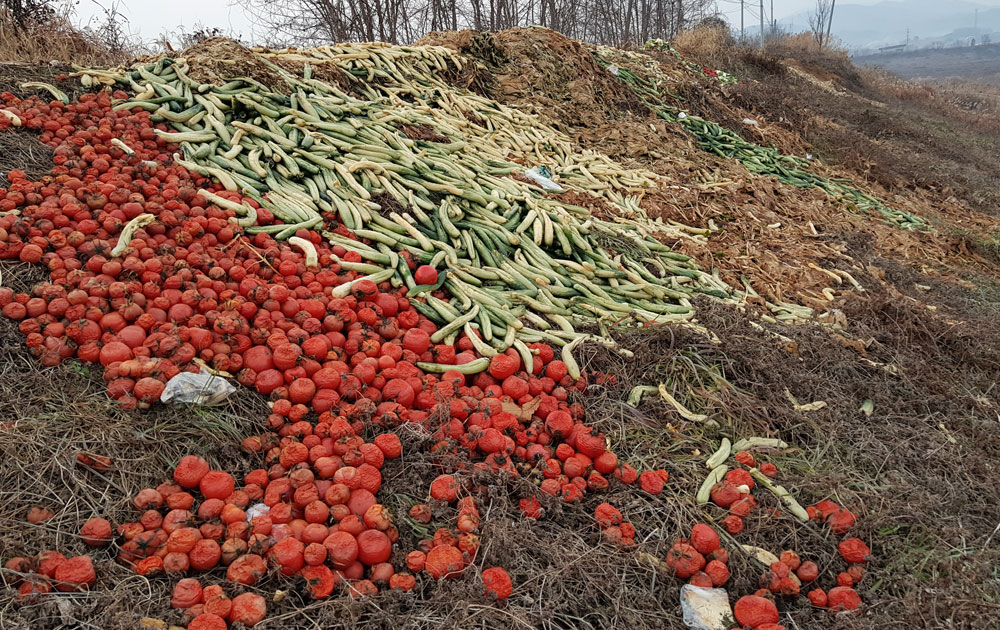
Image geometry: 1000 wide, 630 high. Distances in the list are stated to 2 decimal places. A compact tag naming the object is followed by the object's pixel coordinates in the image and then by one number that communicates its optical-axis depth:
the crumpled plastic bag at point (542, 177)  6.22
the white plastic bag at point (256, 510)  2.41
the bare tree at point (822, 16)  46.17
